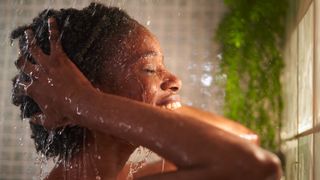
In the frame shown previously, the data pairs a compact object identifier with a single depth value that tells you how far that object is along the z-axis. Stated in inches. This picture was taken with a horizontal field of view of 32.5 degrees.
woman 23.2
